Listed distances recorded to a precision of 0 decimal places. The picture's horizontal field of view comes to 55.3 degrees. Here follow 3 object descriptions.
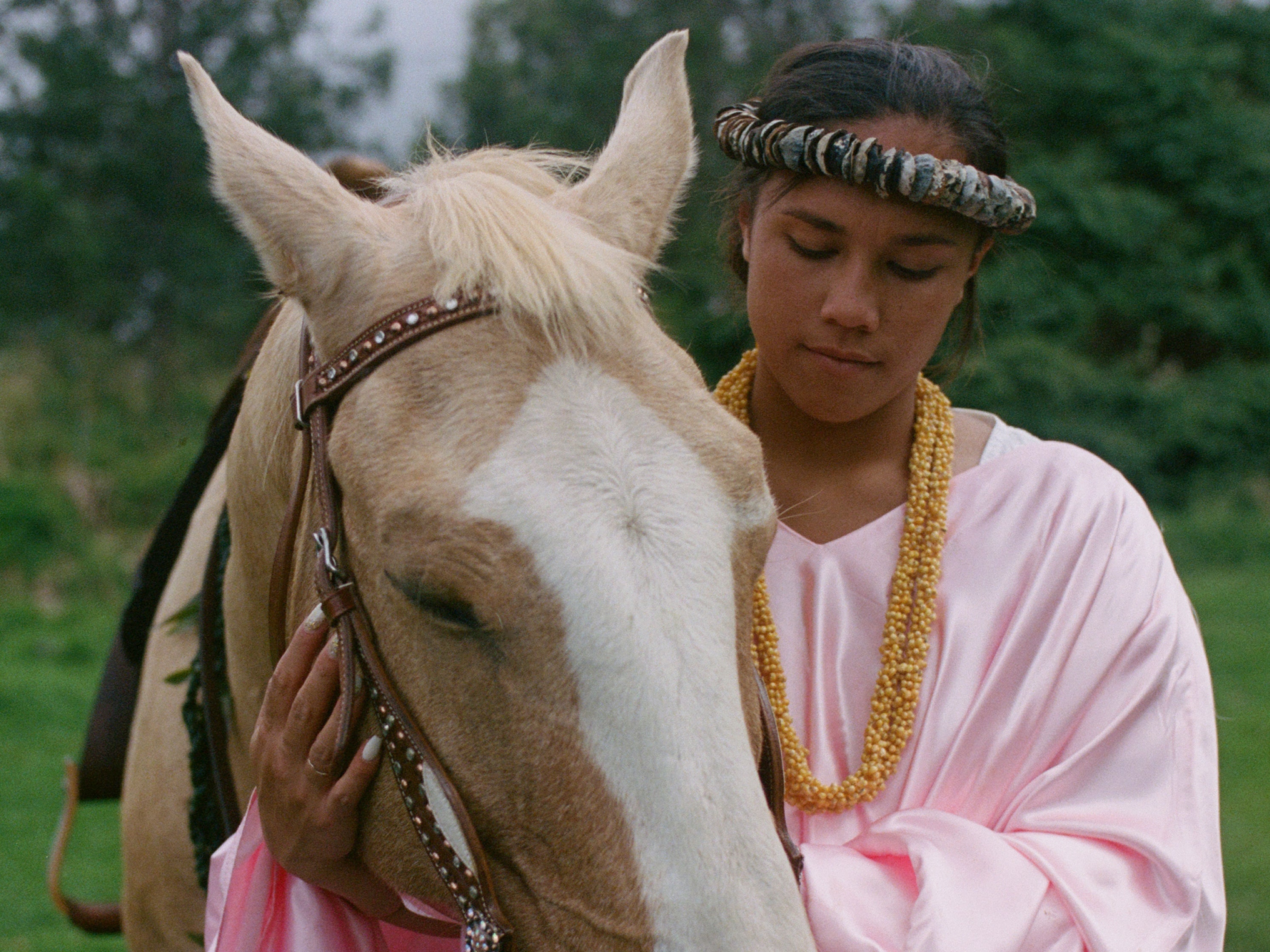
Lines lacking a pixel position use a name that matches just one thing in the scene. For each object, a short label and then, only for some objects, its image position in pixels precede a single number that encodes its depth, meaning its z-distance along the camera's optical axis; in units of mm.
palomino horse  1254
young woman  1613
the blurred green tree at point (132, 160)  11578
